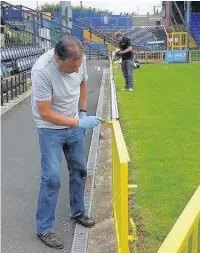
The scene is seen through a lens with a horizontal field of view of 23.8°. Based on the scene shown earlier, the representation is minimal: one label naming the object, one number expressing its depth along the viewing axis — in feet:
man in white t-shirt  13.03
